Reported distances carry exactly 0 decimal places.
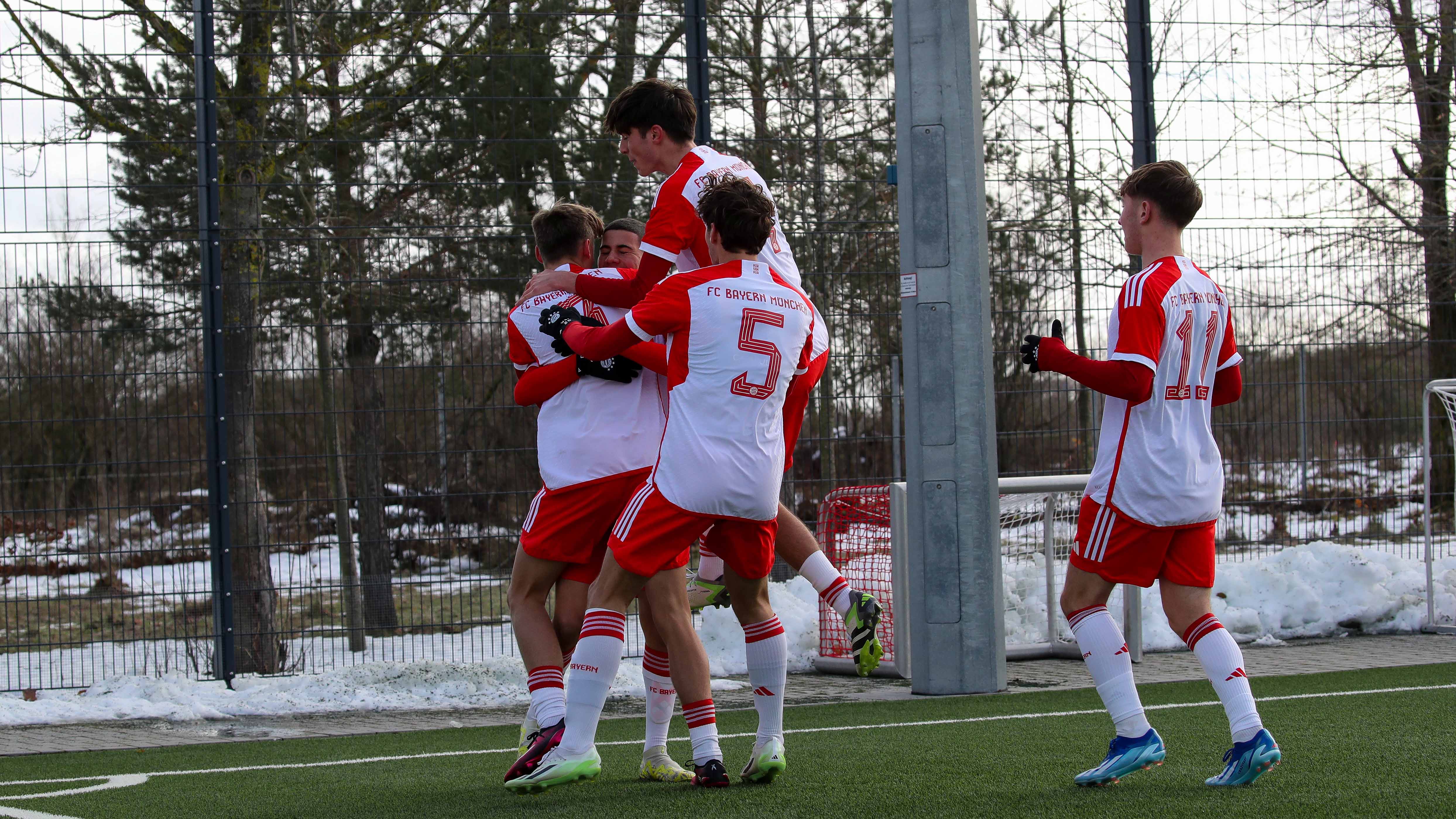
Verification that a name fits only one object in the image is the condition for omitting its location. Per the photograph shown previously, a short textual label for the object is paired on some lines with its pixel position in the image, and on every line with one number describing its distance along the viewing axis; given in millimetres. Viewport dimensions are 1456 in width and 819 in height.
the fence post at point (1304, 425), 19062
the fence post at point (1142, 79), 17953
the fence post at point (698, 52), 17156
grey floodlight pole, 13742
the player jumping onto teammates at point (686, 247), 8383
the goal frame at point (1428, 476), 17391
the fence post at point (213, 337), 15906
